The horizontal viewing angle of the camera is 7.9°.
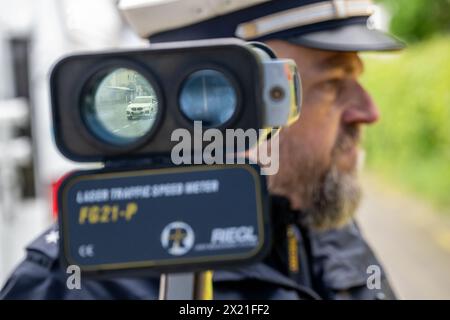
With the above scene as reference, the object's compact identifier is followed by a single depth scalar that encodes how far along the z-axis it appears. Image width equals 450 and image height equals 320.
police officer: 2.29
